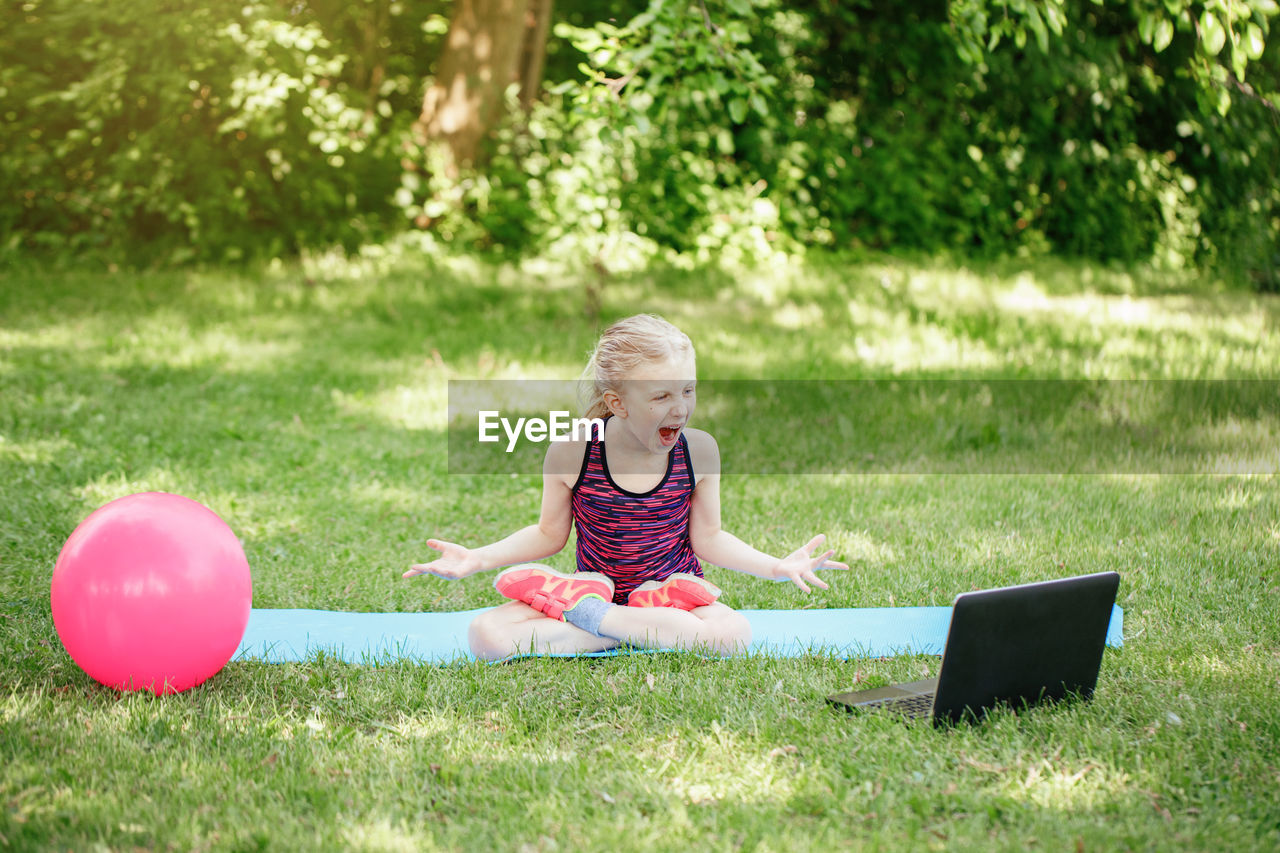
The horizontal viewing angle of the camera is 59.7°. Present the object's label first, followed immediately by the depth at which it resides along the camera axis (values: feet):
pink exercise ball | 10.32
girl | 11.84
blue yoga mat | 12.24
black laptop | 9.66
